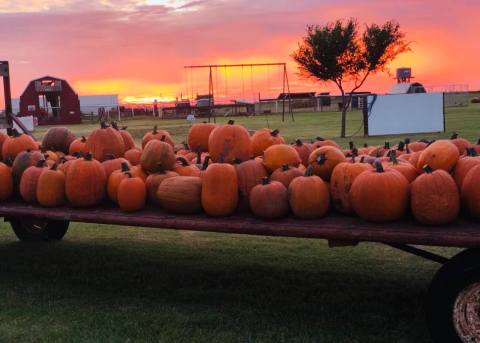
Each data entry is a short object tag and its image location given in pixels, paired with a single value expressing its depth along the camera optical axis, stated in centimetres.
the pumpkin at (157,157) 498
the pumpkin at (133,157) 570
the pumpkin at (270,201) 414
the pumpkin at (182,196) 448
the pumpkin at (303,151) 527
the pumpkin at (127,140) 616
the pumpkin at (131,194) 469
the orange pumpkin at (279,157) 467
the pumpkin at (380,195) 379
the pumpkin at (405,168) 410
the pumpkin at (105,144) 568
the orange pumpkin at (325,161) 440
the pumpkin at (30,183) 521
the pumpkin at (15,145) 604
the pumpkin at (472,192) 369
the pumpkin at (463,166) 394
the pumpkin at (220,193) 435
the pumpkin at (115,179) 484
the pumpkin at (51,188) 504
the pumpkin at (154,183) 480
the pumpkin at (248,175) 446
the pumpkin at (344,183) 411
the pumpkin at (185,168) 498
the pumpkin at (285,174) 444
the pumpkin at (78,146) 604
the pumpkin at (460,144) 488
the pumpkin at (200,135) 592
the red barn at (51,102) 5869
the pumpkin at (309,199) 407
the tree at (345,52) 3266
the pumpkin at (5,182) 541
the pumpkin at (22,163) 547
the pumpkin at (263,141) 536
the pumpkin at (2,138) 624
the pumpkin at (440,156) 407
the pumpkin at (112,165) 511
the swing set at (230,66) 3687
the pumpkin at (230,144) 503
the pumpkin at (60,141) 638
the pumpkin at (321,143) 529
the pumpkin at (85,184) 488
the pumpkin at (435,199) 367
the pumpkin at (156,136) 585
